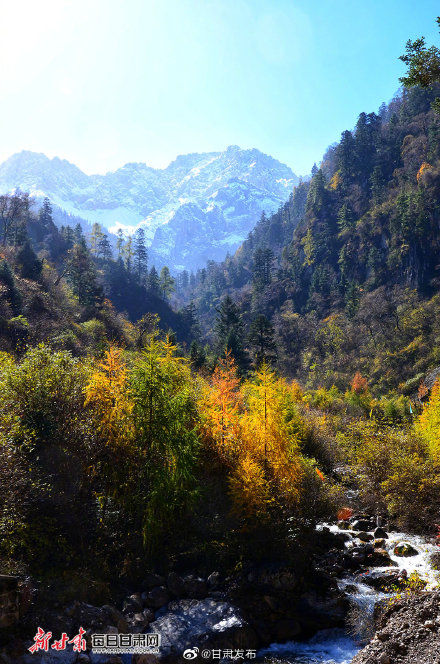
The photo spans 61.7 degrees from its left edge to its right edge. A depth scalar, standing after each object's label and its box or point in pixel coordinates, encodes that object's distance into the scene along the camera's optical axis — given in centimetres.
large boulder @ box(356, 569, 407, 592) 1402
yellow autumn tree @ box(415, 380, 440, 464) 2007
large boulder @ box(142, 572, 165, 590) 1455
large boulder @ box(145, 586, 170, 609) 1365
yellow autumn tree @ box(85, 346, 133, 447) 1538
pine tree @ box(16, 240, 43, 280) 5634
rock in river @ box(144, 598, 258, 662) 1202
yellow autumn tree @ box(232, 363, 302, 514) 1650
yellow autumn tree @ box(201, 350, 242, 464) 1808
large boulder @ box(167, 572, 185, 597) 1437
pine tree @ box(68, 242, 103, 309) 6102
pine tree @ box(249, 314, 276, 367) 5575
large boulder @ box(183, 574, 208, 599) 1437
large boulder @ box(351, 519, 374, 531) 1992
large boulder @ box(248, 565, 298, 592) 1470
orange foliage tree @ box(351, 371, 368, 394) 6257
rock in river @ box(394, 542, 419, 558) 1630
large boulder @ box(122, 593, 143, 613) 1305
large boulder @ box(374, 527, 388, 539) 1845
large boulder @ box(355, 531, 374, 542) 1845
